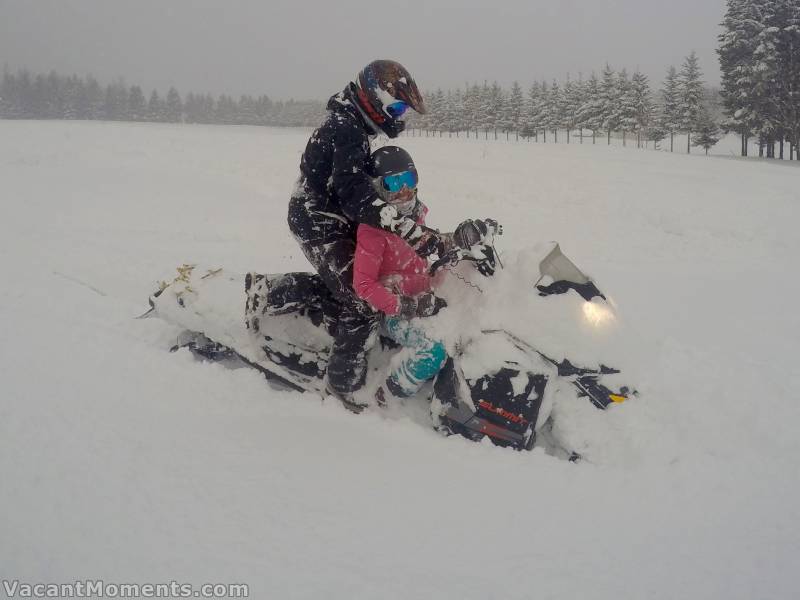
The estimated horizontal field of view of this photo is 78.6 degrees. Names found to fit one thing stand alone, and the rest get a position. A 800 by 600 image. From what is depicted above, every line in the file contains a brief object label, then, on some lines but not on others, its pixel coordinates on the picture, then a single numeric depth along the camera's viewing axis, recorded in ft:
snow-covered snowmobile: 10.21
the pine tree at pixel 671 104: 147.64
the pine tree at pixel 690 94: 137.08
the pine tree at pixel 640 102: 152.87
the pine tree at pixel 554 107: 175.73
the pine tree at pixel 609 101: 154.51
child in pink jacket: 10.64
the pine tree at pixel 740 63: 108.37
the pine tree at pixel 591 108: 159.74
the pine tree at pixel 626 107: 151.74
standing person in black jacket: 10.50
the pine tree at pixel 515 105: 192.91
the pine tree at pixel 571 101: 177.17
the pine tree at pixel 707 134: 131.68
